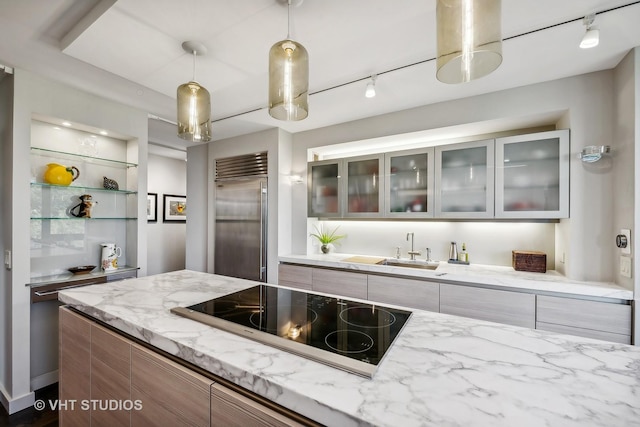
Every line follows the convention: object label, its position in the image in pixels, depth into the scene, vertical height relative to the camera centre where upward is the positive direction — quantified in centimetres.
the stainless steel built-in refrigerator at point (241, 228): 345 -20
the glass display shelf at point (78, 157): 234 +51
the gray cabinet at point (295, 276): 310 -72
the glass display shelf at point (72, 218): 230 -6
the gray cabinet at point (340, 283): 274 -71
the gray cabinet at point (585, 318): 182 -70
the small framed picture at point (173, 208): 528 +9
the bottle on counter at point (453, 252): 292 -39
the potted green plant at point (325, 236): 352 -29
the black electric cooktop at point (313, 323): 89 -46
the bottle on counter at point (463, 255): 286 -41
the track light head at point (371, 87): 217 +100
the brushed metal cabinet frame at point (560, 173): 220 +35
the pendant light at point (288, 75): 122 +62
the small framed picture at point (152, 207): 501 +10
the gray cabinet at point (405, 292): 240 -70
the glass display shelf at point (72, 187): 227 +22
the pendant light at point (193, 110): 159 +60
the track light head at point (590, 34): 151 +100
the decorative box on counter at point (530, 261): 239 -40
